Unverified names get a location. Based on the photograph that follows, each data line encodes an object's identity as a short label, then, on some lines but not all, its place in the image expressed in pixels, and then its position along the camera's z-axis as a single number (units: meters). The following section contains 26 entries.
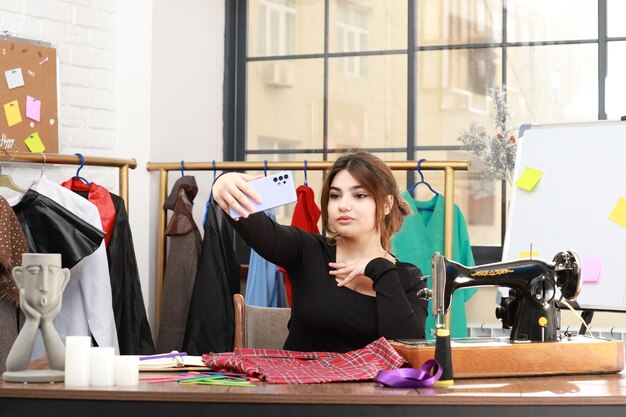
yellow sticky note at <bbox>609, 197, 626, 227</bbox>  3.53
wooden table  1.90
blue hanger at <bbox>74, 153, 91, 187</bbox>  3.67
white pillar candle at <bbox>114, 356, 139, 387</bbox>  2.02
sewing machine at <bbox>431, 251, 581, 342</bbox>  2.36
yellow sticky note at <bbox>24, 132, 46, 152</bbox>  3.90
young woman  2.67
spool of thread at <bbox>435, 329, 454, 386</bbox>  2.07
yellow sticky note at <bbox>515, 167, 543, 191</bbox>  3.71
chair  3.11
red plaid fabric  2.09
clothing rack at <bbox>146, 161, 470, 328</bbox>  3.87
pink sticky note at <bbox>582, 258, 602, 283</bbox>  3.51
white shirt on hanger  3.62
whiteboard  3.51
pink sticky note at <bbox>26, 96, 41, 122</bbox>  3.91
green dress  3.91
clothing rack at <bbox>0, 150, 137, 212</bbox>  3.54
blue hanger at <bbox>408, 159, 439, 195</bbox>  3.89
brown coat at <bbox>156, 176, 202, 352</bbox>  4.05
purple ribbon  2.03
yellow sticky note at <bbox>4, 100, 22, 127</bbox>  3.84
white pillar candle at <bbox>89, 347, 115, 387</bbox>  2.01
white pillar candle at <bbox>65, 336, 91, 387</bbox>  2.02
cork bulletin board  3.83
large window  4.35
